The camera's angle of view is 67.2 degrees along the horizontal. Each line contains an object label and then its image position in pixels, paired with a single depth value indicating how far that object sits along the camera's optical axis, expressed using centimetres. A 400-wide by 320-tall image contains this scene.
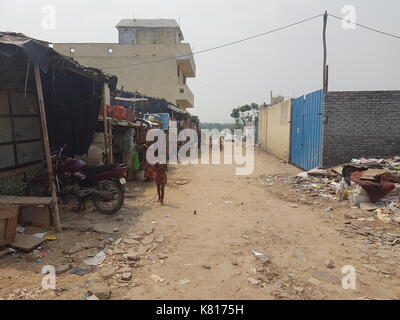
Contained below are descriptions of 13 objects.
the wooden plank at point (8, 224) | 385
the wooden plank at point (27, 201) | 469
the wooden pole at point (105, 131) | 731
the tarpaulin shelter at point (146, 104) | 1560
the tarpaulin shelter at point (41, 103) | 450
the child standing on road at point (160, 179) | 686
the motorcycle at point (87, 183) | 573
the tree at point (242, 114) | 4809
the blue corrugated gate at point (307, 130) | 1076
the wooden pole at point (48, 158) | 462
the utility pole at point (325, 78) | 1019
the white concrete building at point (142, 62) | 2292
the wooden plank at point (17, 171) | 552
